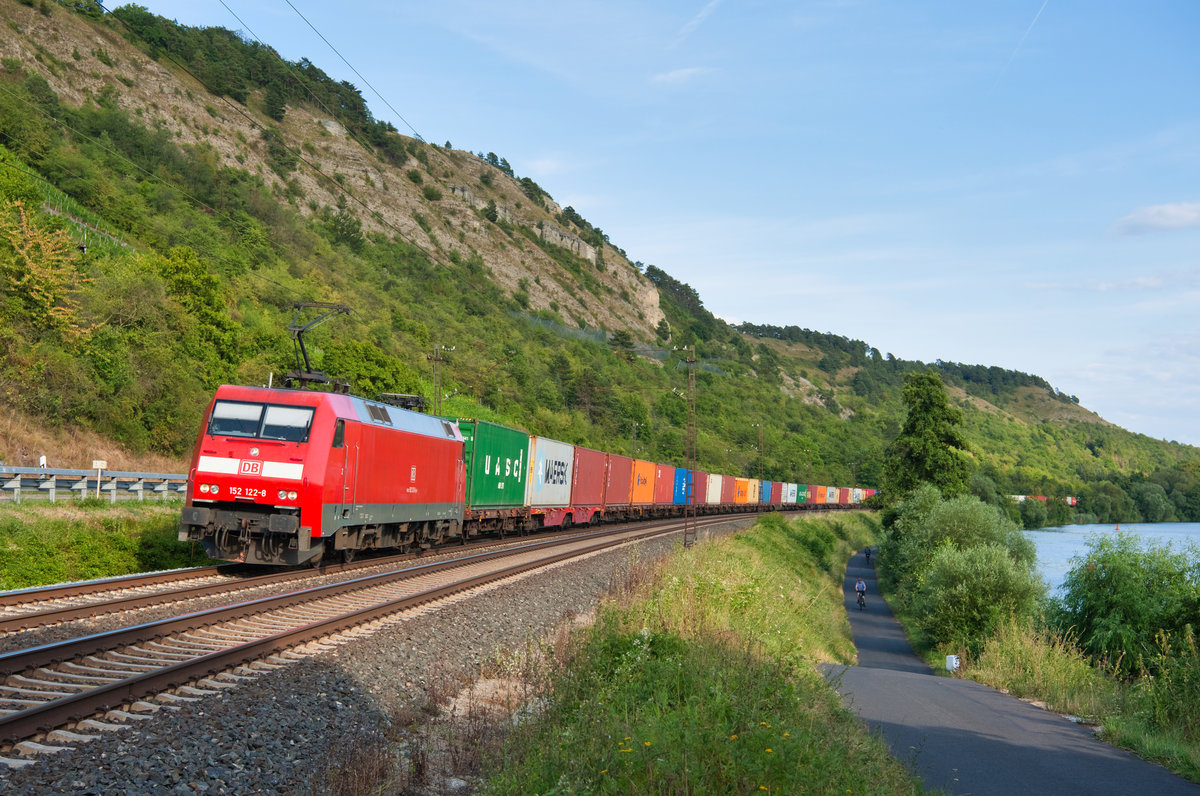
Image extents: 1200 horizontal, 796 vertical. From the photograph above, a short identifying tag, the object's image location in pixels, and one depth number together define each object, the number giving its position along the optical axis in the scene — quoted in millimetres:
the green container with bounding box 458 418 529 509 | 25500
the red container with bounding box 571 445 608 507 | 36906
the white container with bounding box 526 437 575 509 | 31094
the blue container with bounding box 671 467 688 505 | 57688
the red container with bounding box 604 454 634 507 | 42781
